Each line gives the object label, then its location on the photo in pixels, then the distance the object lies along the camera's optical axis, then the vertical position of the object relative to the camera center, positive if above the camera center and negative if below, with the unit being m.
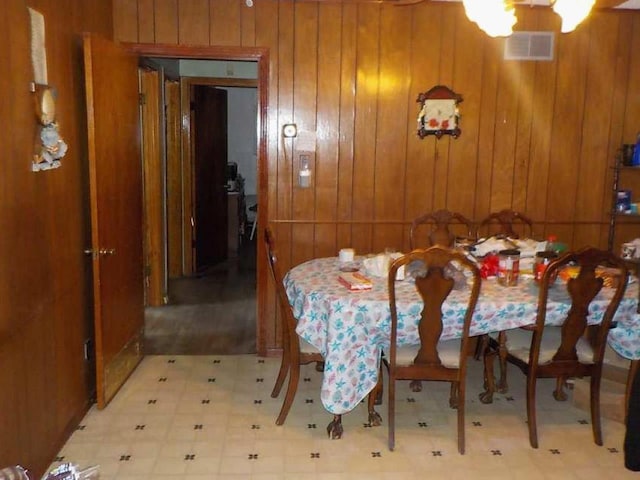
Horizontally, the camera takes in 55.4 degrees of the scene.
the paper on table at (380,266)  3.27 -0.58
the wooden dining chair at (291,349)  3.14 -1.00
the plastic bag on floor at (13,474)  1.64 -0.87
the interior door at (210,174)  6.59 -0.20
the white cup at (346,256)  3.63 -0.58
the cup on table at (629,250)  3.94 -0.56
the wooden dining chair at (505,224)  4.14 -0.43
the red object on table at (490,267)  3.30 -0.57
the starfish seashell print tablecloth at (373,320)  2.91 -0.77
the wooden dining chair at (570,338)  2.83 -0.90
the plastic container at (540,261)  3.24 -0.55
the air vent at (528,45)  4.09 +0.77
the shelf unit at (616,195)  4.21 -0.23
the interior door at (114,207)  3.13 -0.30
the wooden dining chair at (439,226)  4.05 -0.45
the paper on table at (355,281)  3.06 -0.63
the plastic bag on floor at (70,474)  1.74 -0.92
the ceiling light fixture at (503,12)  2.57 +0.64
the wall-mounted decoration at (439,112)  4.07 +0.32
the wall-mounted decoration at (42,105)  2.54 +0.21
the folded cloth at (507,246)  3.54 -0.50
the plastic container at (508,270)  3.17 -0.57
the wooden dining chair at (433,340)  2.73 -0.85
